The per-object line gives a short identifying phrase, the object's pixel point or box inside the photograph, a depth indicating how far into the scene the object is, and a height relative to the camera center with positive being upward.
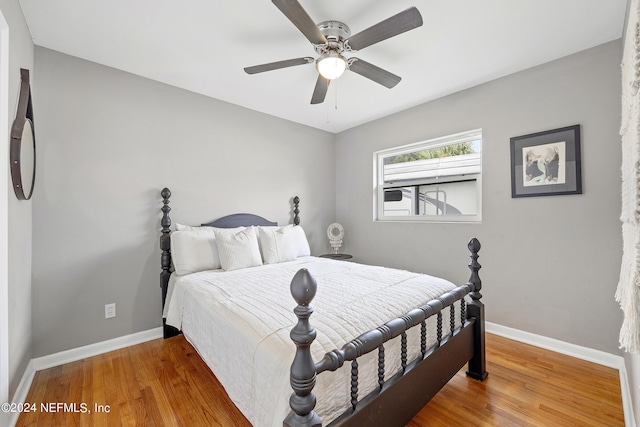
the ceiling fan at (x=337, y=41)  1.48 +1.09
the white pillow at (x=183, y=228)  2.73 -0.12
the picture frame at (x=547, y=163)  2.28 +0.45
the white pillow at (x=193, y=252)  2.50 -0.34
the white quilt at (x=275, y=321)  1.15 -0.57
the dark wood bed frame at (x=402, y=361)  0.94 -0.72
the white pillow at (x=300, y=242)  3.31 -0.33
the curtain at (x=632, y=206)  0.91 +0.03
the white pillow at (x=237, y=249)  2.60 -0.33
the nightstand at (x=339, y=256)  3.89 -0.59
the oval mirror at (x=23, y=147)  1.59 +0.44
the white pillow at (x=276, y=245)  2.97 -0.33
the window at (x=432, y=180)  2.99 +0.43
